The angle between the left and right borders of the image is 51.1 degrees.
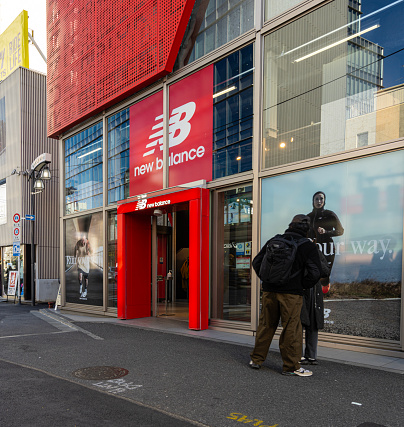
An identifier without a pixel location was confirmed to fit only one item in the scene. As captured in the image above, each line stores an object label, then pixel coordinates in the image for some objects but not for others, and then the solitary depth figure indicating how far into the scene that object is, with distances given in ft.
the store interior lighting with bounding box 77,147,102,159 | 41.62
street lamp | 56.43
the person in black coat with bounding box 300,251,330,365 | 17.53
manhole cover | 16.26
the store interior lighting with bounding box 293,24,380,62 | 21.48
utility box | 63.93
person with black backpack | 15.72
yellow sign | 72.38
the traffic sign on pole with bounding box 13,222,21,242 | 59.90
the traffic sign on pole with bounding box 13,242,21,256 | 60.49
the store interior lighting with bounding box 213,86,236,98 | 28.01
